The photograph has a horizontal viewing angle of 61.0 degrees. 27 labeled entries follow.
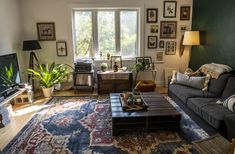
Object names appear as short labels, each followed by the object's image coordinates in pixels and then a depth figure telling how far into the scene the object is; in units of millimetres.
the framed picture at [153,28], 5196
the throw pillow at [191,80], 3762
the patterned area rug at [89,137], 2566
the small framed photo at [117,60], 5234
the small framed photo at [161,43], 5297
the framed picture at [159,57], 5363
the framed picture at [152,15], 5098
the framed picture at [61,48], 5129
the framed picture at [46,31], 5018
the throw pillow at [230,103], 2707
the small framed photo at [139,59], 5250
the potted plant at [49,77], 4633
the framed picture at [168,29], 5195
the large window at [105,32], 5164
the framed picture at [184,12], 5125
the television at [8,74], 3584
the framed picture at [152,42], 5258
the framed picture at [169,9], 5086
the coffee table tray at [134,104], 2973
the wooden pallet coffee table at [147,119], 2820
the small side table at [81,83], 4867
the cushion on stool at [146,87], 4703
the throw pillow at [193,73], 4039
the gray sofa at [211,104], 2543
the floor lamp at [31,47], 4642
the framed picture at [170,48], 5316
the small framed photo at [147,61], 5232
